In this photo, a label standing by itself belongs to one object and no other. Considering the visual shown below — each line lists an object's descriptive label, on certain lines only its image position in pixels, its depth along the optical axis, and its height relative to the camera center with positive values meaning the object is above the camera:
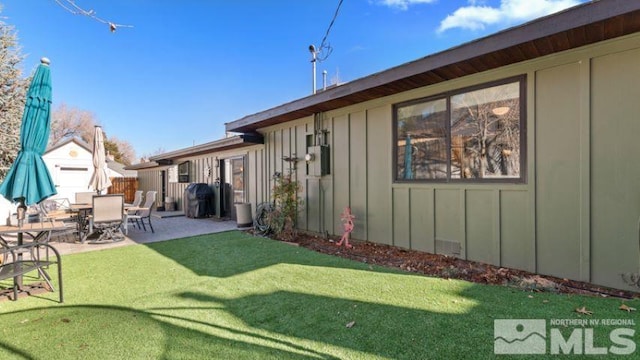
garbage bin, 8.00 -0.99
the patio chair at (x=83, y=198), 8.44 -0.53
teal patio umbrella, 3.46 +0.34
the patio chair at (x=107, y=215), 6.05 -0.73
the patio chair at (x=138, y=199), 8.97 -0.61
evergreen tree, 9.31 +2.77
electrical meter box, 6.28 +0.38
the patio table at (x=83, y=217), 6.52 -0.83
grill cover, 9.91 -0.74
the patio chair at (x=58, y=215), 6.06 -0.76
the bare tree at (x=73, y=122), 26.52 +5.27
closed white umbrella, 6.85 +0.29
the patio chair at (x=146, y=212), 7.43 -0.86
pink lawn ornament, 5.45 -0.88
